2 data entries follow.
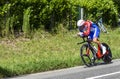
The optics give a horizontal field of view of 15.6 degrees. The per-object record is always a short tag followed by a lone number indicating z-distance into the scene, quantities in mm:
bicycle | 15523
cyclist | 15531
